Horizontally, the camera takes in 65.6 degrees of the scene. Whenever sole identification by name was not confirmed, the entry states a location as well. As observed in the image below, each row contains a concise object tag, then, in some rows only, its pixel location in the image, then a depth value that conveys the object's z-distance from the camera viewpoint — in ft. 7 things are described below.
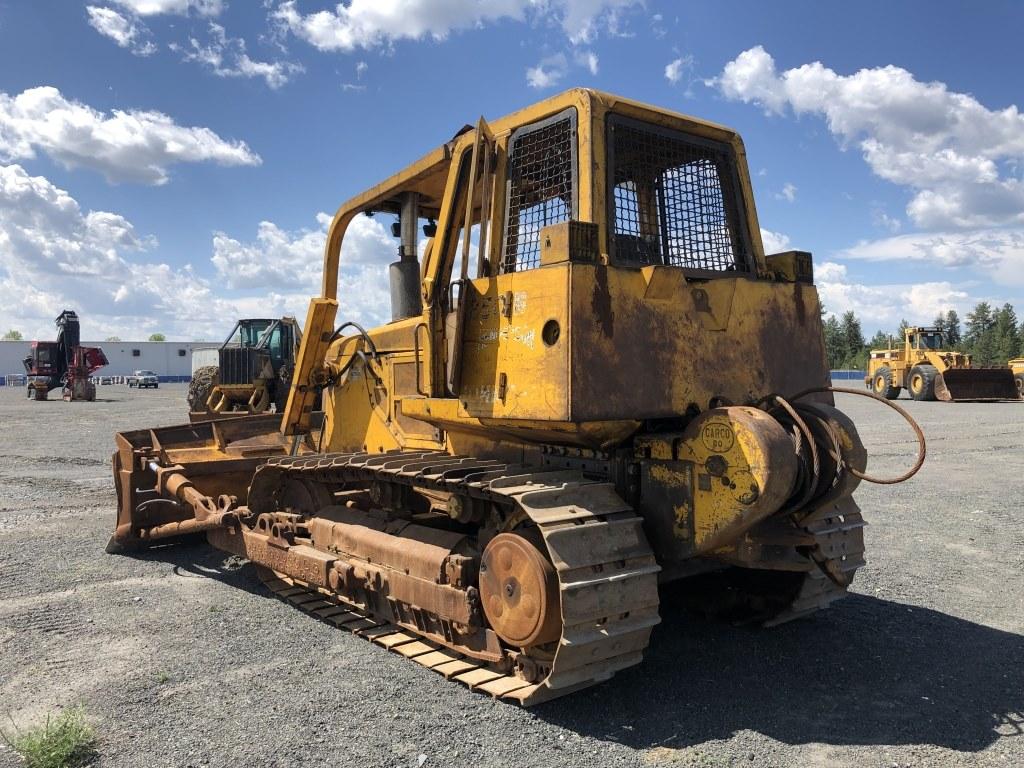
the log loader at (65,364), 119.03
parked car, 190.08
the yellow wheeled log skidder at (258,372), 53.72
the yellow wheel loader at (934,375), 101.91
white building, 245.86
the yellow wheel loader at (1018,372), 107.45
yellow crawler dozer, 12.89
